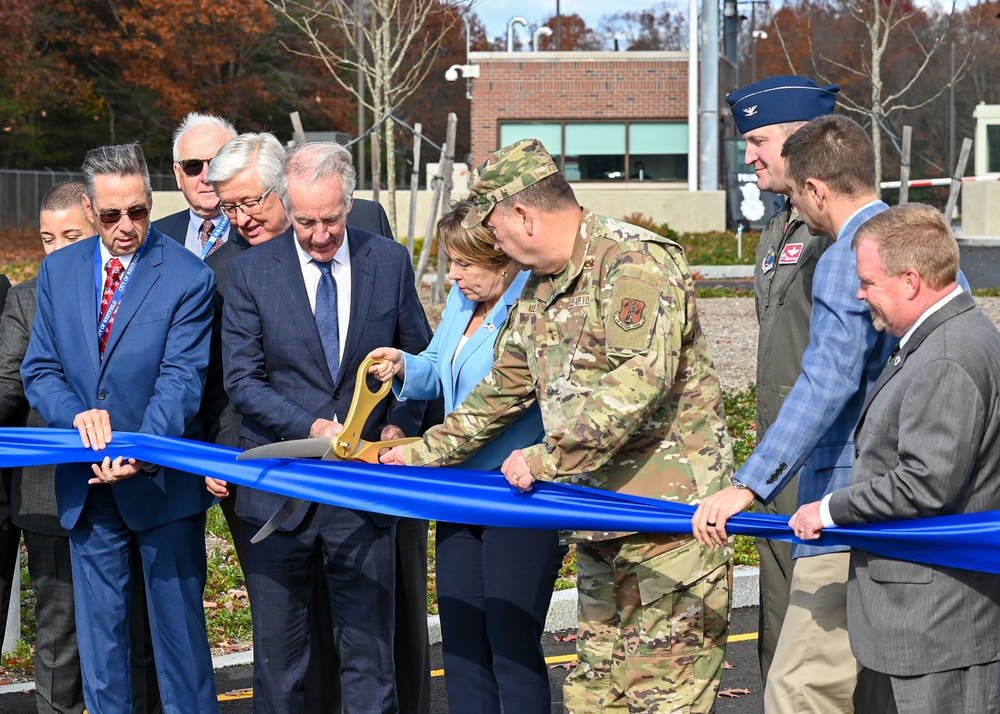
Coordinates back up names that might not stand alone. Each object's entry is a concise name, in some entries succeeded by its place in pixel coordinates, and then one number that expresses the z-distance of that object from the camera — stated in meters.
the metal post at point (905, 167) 18.39
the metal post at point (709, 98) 35.56
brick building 36.81
